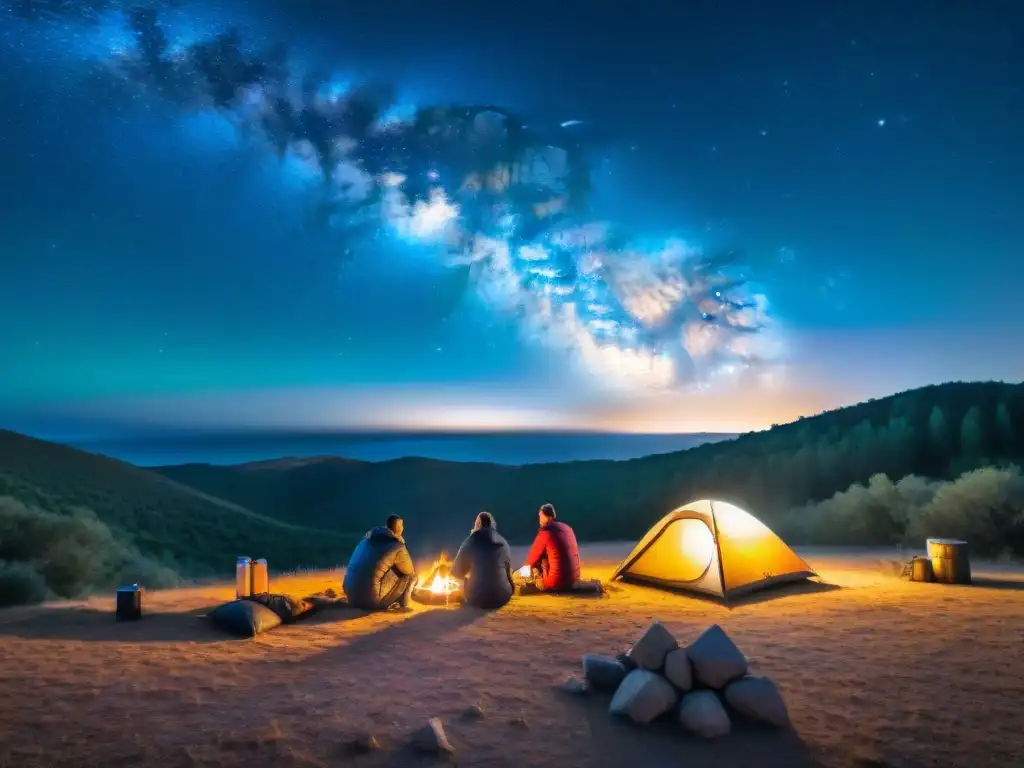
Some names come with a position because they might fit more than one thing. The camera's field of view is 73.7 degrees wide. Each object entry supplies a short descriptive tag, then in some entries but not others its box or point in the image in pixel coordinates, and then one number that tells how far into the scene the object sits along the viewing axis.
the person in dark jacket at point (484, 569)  9.98
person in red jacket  11.01
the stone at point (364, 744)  5.06
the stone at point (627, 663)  6.23
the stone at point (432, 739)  5.03
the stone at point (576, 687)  6.28
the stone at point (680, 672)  5.77
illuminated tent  10.74
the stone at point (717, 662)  5.71
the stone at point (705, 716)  5.36
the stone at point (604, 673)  6.23
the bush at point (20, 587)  11.09
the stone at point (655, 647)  5.94
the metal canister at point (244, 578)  10.23
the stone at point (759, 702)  5.48
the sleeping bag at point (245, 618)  8.62
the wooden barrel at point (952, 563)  11.61
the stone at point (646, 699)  5.61
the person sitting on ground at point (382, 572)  9.76
